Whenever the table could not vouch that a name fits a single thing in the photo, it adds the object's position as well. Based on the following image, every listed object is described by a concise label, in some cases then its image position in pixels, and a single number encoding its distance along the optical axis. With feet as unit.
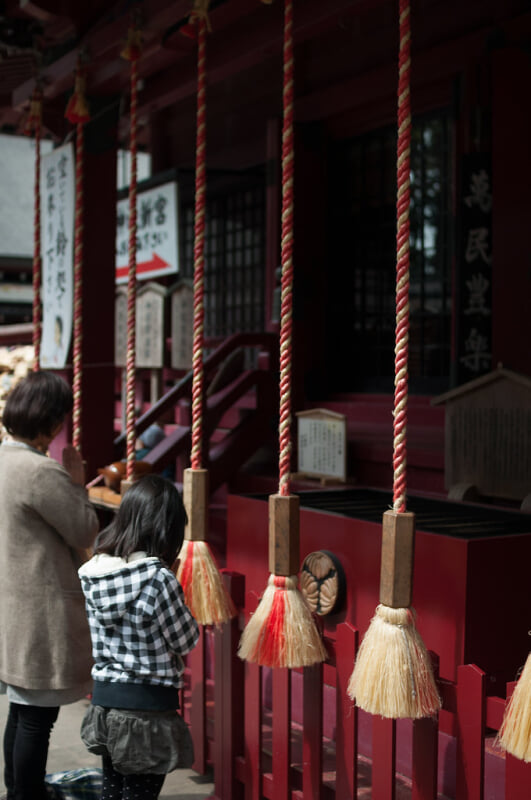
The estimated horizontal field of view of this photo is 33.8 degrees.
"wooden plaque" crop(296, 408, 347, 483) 18.13
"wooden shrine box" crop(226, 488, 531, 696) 10.19
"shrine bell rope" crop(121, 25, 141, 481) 11.50
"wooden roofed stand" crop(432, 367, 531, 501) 14.61
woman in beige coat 9.71
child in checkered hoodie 8.42
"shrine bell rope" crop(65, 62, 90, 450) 13.83
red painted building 14.20
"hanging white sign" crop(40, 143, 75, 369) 17.21
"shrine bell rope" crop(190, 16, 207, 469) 10.09
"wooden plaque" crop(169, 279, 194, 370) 25.53
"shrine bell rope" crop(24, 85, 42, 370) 15.80
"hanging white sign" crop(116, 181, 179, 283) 26.32
